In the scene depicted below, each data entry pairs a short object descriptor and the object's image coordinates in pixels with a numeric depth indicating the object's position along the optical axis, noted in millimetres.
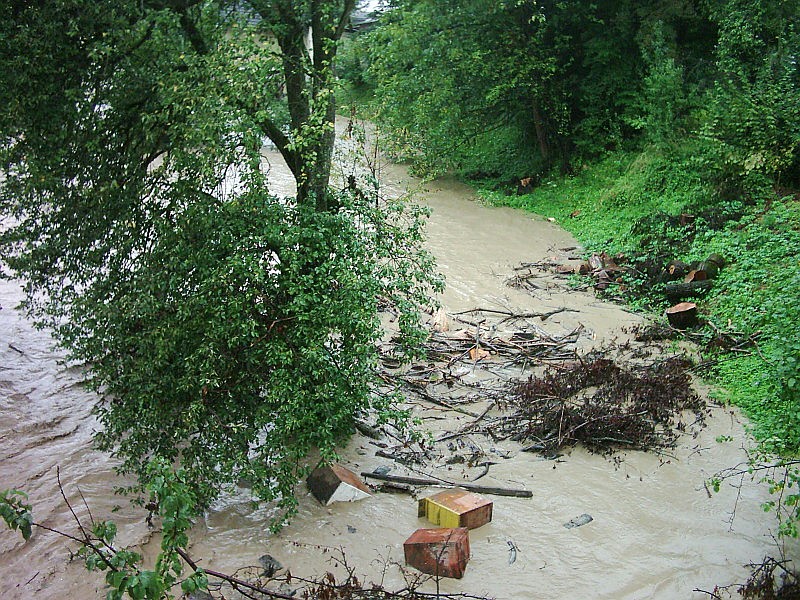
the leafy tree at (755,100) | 11555
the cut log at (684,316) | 9633
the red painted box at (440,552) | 5320
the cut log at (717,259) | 10539
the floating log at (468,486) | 6430
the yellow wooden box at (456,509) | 5820
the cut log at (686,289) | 10273
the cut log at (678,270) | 10789
